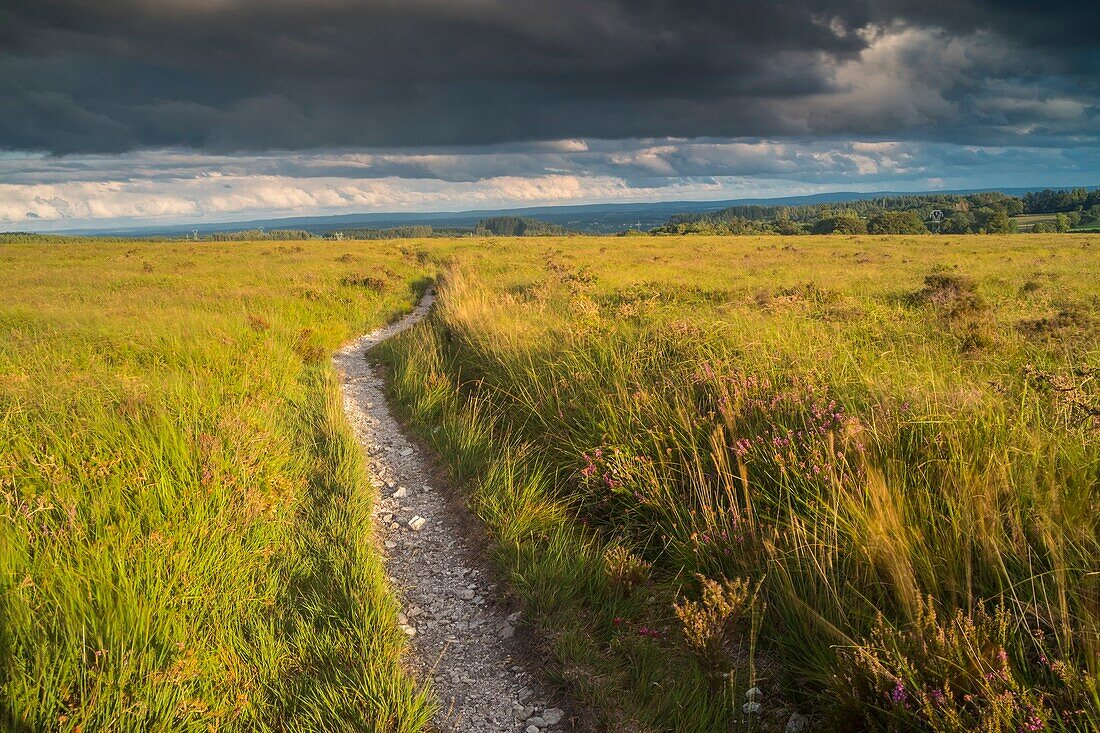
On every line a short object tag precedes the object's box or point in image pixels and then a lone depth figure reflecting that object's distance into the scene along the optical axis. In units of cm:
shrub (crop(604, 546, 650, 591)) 428
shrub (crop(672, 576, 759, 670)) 335
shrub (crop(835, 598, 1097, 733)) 225
